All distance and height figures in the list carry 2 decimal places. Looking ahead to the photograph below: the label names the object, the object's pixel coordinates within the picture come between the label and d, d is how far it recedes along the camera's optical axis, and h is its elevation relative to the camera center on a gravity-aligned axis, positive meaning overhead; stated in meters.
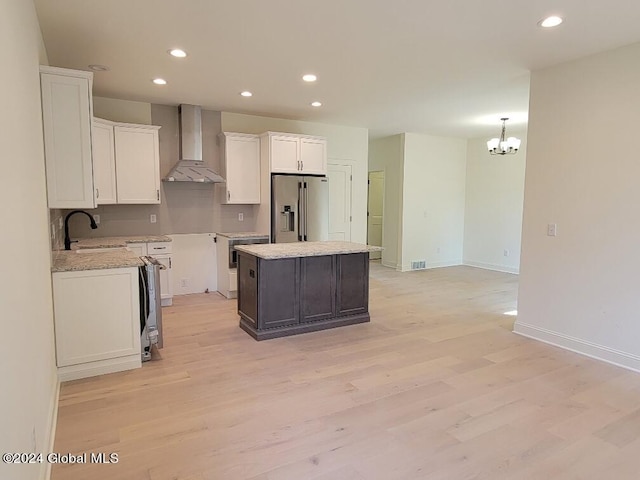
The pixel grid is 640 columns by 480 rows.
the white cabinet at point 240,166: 5.82 +0.62
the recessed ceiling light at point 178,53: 3.57 +1.40
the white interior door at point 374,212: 9.55 -0.06
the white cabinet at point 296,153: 5.83 +0.84
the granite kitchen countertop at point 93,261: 3.07 -0.44
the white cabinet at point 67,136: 3.01 +0.55
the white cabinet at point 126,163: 4.91 +0.58
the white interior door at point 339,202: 7.11 +0.13
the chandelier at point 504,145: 6.27 +1.03
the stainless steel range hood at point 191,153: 5.52 +0.77
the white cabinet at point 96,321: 3.05 -0.89
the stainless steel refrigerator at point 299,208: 5.88 +0.01
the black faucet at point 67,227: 4.47 -0.23
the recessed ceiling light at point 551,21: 2.89 +1.38
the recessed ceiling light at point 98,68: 3.99 +1.40
